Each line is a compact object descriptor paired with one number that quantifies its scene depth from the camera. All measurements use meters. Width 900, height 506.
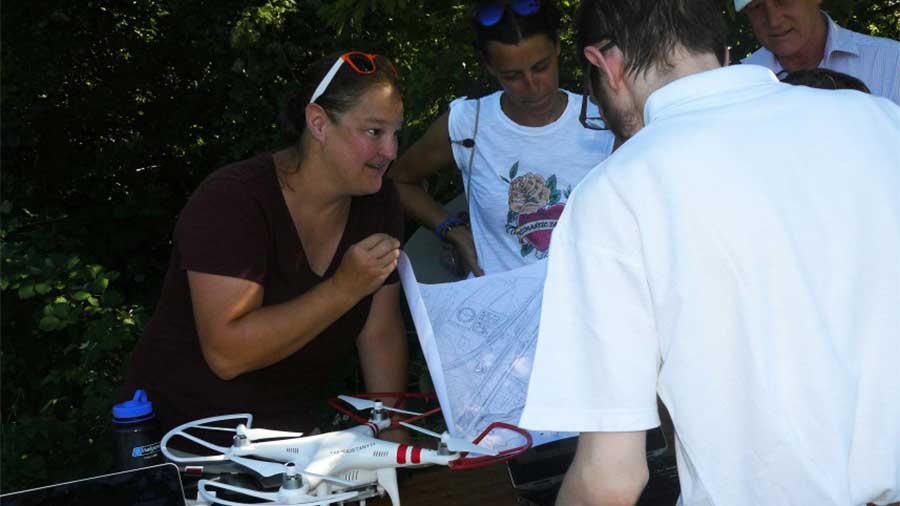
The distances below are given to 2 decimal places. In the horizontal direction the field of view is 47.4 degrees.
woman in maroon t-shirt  2.01
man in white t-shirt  1.17
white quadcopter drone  1.67
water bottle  1.86
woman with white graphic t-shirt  2.73
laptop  1.50
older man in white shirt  2.98
